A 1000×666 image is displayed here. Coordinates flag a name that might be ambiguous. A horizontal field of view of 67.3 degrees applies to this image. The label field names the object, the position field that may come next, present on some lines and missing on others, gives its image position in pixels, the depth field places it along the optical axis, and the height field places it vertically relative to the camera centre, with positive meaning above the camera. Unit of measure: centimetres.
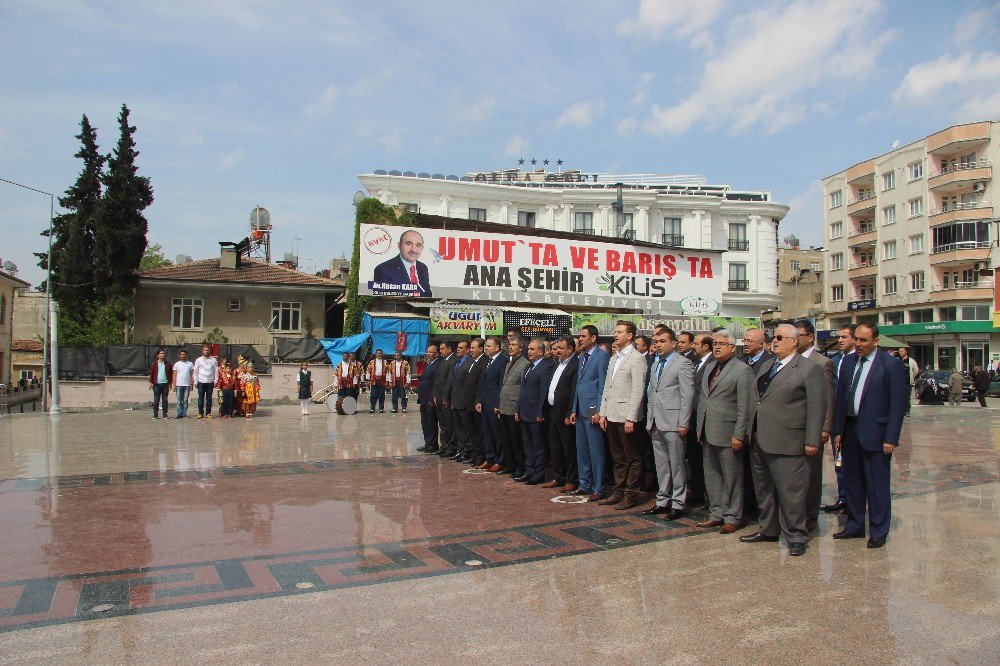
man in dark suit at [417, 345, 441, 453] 1245 -95
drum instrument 2055 -151
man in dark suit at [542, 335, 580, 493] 909 -87
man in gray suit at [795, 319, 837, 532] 644 -98
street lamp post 2212 +6
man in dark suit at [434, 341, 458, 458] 1190 -88
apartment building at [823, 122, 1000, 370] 4750 +702
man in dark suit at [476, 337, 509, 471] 1063 -78
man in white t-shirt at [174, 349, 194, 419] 1930 -71
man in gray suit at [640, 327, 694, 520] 745 -72
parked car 2777 -166
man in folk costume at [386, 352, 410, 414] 2105 -69
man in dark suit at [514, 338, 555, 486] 943 -82
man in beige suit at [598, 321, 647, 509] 793 -67
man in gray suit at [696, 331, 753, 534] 681 -76
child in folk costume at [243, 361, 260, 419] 2002 -108
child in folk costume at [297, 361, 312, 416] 2027 -94
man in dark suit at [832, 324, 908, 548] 635 -73
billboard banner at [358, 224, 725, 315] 2416 +272
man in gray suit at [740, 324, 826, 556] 619 -74
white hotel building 4669 +924
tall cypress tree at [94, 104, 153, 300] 3103 +555
